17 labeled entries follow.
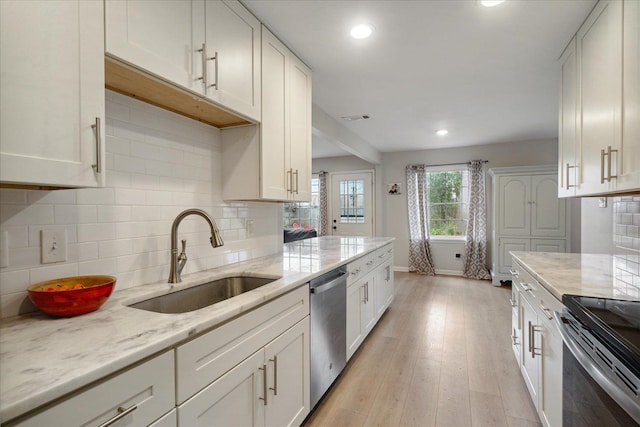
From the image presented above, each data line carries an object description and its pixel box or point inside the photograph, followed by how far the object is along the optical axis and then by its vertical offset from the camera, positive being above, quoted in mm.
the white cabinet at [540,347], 1371 -717
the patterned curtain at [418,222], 5875 -208
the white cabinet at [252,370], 973 -612
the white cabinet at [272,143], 1966 +462
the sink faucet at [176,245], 1532 -167
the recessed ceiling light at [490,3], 1730 +1182
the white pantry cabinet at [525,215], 4637 -60
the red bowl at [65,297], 981 -280
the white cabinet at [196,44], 1145 +744
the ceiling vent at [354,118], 3850 +1193
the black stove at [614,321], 789 -350
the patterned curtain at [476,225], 5455 -251
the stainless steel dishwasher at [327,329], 1779 -754
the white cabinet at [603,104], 1335 +564
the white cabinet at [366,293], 2396 -761
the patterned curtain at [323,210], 6730 +26
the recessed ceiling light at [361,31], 1988 +1191
